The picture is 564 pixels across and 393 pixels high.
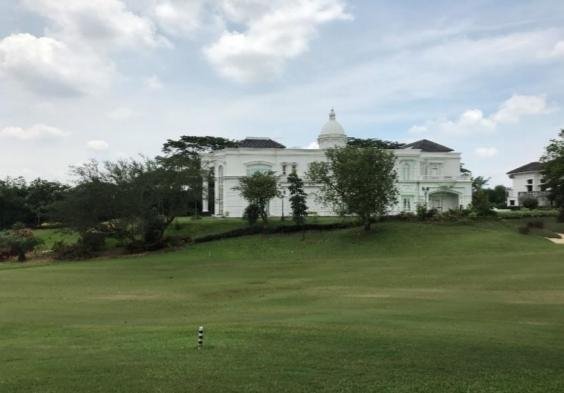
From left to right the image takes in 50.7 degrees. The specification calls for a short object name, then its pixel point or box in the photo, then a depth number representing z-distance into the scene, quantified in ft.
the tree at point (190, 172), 181.98
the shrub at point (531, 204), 255.09
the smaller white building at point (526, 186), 295.89
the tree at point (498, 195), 326.96
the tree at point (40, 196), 252.83
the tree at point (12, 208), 248.52
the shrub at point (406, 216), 176.64
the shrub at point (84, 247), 162.87
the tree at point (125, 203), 168.45
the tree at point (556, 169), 189.23
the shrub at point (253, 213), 183.11
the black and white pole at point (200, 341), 37.48
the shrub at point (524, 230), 157.69
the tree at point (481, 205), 178.60
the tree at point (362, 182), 160.97
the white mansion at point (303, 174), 234.17
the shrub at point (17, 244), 166.71
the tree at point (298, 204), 173.86
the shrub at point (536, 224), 168.35
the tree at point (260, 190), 182.70
